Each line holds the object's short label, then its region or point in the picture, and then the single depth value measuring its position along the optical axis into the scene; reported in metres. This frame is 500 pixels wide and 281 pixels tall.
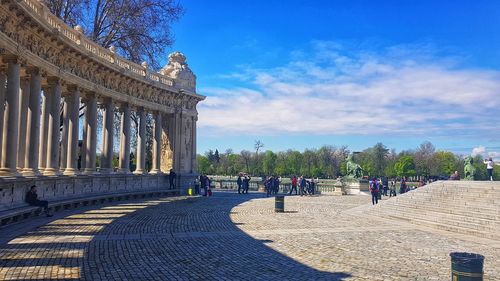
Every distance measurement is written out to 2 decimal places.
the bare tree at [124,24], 30.89
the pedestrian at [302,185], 37.81
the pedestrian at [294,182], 40.15
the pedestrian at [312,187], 39.44
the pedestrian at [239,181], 39.38
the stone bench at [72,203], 15.59
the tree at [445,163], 91.39
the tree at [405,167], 95.81
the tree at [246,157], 116.69
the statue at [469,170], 30.78
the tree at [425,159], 97.80
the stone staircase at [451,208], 17.52
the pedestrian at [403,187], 36.50
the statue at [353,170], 42.16
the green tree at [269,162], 115.29
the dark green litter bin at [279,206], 22.70
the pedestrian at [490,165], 31.48
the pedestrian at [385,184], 41.25
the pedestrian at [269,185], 37.75
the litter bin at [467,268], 7.56
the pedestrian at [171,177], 33.38
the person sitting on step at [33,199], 17.47
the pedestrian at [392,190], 40.63
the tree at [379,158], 108.56
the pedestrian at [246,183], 40.19
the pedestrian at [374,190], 27.95
